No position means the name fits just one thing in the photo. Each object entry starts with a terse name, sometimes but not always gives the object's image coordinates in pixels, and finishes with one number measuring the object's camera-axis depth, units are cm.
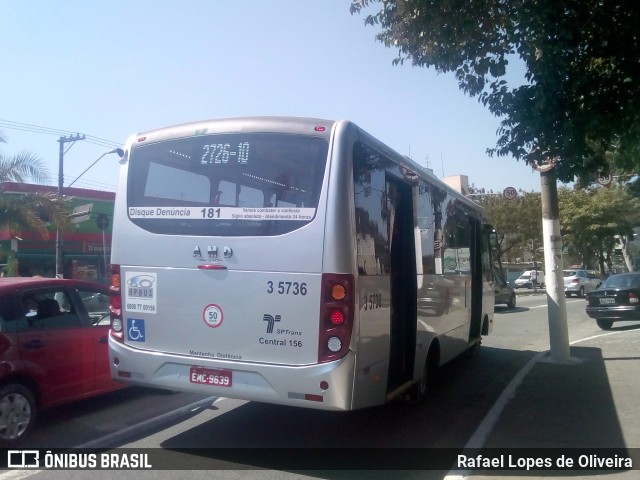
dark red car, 581
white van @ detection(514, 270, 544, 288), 4322
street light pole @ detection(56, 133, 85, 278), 2436
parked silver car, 3372
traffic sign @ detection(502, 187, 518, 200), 2343
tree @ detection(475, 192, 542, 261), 4184
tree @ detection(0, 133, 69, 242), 1994
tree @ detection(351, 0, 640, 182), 726
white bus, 515
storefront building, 2636
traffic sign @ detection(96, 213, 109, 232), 2769
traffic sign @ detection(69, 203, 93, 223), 2371
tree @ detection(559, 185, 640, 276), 3800
